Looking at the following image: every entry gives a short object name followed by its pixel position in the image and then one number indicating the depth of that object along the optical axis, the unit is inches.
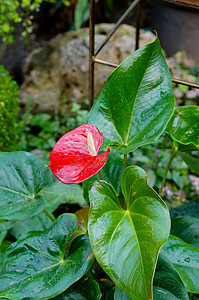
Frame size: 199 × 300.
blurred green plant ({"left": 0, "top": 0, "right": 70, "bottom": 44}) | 65.1
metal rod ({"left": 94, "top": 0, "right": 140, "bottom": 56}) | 39.2
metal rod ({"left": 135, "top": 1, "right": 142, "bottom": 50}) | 48.5
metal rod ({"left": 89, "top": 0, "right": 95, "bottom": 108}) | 36.1
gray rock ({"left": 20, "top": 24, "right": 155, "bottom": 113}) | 74.2
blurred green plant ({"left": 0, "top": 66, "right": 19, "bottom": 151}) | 57.0
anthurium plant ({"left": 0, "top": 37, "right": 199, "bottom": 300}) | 24.1
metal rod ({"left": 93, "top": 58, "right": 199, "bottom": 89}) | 33.9
